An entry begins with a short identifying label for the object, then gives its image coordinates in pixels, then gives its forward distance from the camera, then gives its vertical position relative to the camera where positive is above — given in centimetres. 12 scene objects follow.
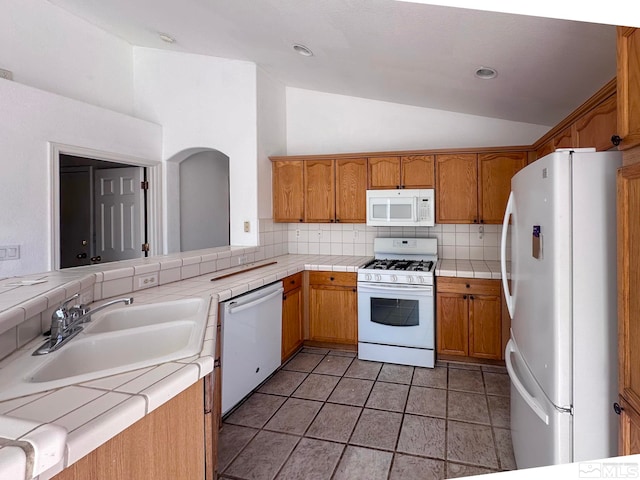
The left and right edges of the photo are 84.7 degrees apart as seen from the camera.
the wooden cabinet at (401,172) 344 +66
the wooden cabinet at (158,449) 77 -53
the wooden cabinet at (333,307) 338 -67
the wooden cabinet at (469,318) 302 -71
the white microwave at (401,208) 339 +29
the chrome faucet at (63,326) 118 -31
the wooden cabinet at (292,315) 310 -71
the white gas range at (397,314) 306 -68
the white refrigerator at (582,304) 123 -24
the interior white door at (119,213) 380 +31
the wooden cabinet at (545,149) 261 +70
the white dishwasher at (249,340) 225 -73
